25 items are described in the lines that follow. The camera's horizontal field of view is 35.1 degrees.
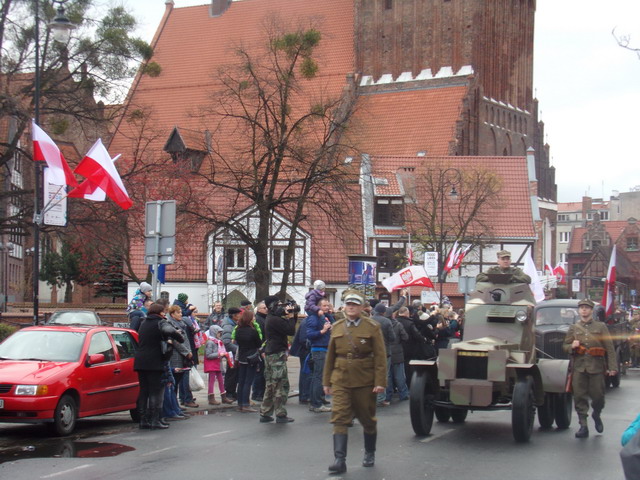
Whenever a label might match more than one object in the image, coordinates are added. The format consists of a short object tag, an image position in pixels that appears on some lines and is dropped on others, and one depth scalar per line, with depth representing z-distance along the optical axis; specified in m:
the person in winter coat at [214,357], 16.98
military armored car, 12.78
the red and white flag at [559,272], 51.90
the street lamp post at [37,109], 18.89
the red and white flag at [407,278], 29.28
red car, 12.48
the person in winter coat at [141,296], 17.58
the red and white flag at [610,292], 24.98
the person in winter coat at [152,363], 13.60
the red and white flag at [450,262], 38.24
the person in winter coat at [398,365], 18.17
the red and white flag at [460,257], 42.63
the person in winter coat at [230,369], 17.45
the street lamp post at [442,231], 42.24
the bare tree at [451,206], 46.47
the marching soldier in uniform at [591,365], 13.47
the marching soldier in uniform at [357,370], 10.44
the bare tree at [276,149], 29.73
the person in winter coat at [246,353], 16.03
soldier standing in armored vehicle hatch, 14.51
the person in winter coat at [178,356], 15.12
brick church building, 54.84
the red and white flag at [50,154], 19.14
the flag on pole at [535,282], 29.45
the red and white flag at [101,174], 19.44
